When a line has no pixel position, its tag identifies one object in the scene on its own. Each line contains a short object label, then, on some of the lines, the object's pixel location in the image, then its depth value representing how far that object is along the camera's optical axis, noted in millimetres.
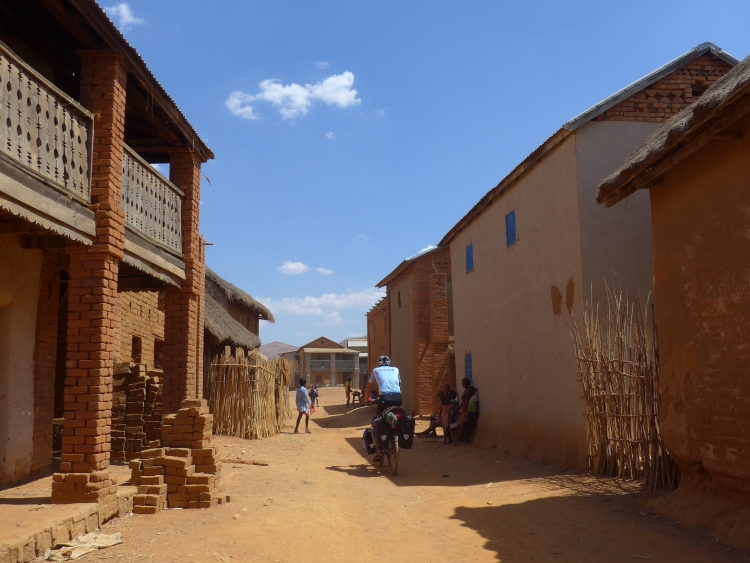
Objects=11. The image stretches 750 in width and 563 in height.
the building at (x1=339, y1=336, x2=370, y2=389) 73438
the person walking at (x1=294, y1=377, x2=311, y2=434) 19547
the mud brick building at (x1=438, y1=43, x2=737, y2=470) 10547
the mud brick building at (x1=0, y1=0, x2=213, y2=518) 6688
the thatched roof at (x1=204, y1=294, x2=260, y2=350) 18391
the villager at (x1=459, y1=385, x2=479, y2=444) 16125
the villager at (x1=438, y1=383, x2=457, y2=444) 16531
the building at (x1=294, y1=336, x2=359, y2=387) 70000
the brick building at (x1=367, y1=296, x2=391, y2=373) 31703
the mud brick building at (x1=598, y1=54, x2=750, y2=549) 6195
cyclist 11102
